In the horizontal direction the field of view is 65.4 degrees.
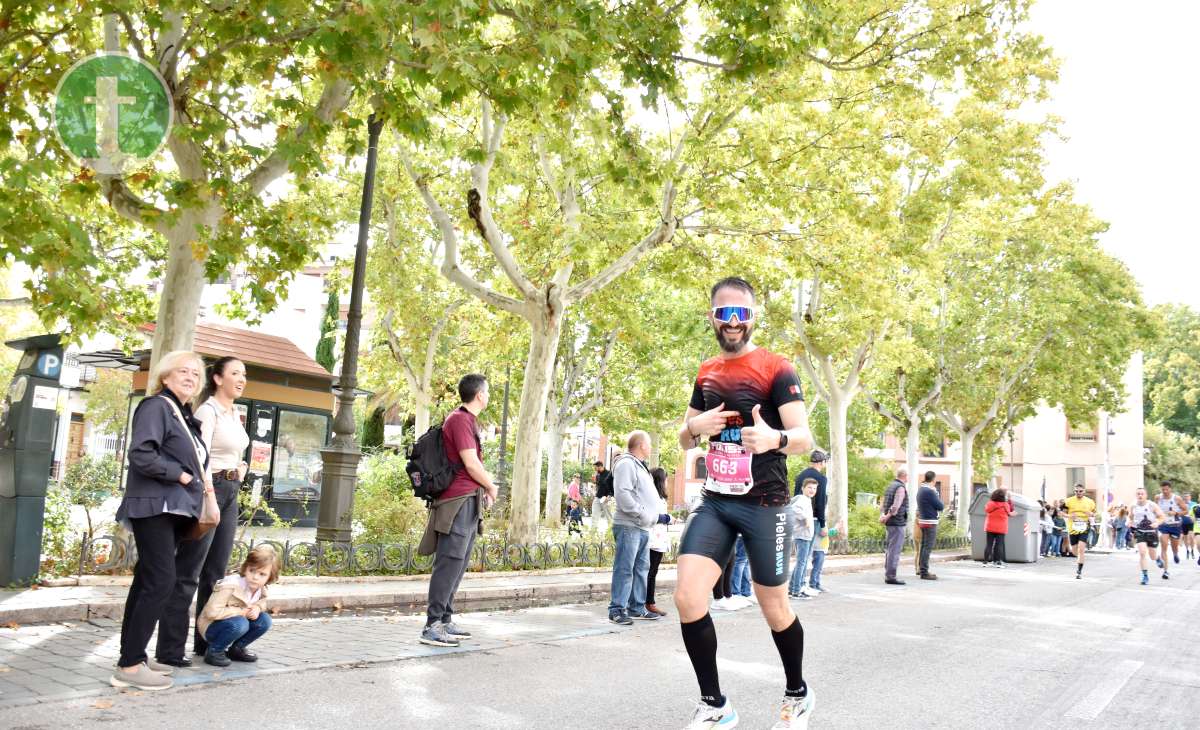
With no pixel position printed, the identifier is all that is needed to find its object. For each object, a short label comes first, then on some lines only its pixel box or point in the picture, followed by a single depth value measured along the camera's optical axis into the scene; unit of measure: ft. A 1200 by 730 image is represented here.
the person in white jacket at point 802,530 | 39.65
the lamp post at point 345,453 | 38.60
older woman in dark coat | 16.17
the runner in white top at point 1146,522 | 61.46
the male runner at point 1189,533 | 89.80
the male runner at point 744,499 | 13.55
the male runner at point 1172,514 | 72.23
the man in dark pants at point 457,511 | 22.21
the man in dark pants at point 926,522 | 54.90
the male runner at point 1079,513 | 71.16
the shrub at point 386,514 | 43.70
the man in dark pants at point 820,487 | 40.57
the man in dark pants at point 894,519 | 48.26
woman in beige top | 18.95
